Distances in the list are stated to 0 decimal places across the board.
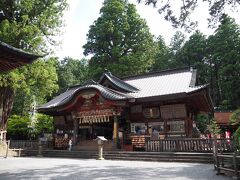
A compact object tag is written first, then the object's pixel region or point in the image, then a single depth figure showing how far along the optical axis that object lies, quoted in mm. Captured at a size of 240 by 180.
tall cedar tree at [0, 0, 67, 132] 20812
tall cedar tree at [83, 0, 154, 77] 40250
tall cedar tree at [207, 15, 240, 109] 37000
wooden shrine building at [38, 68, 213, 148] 19750
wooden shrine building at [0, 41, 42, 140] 8484
